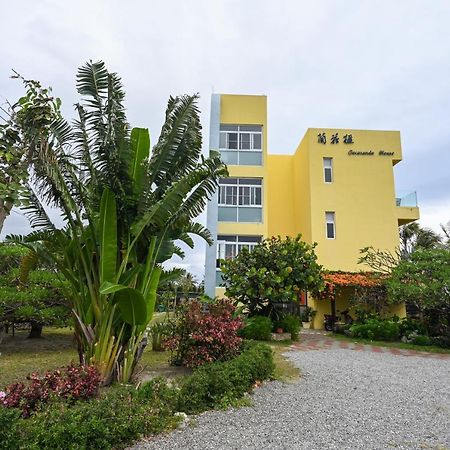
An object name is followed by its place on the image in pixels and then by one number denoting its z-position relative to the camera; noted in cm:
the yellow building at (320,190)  1902
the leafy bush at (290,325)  1402
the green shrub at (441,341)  1371
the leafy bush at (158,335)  1052
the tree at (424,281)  1304
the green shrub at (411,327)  1499
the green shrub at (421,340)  1394
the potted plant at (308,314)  1838
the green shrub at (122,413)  342
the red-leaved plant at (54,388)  418
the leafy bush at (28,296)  1011
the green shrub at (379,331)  1509
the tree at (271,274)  1334
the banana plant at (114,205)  593
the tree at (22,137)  304
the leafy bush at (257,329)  1300
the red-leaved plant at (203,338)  724
